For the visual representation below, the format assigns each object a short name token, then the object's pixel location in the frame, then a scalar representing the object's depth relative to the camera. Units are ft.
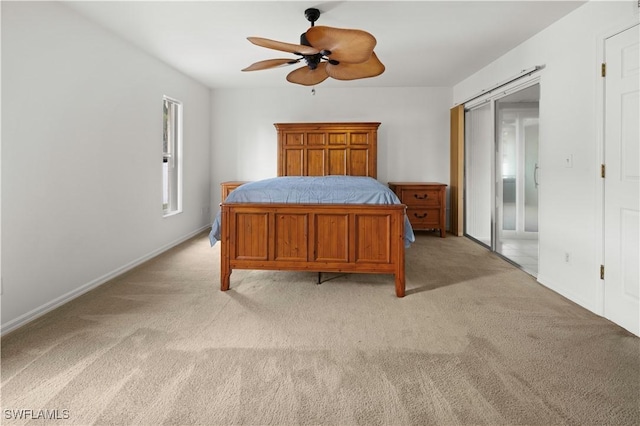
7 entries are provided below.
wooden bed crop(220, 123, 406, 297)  9.17
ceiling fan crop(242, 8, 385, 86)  7.25
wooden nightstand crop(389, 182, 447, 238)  17.15
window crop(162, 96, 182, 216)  14.75
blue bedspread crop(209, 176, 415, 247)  9.40
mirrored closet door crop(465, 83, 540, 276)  16.39
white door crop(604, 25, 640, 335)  7.07
